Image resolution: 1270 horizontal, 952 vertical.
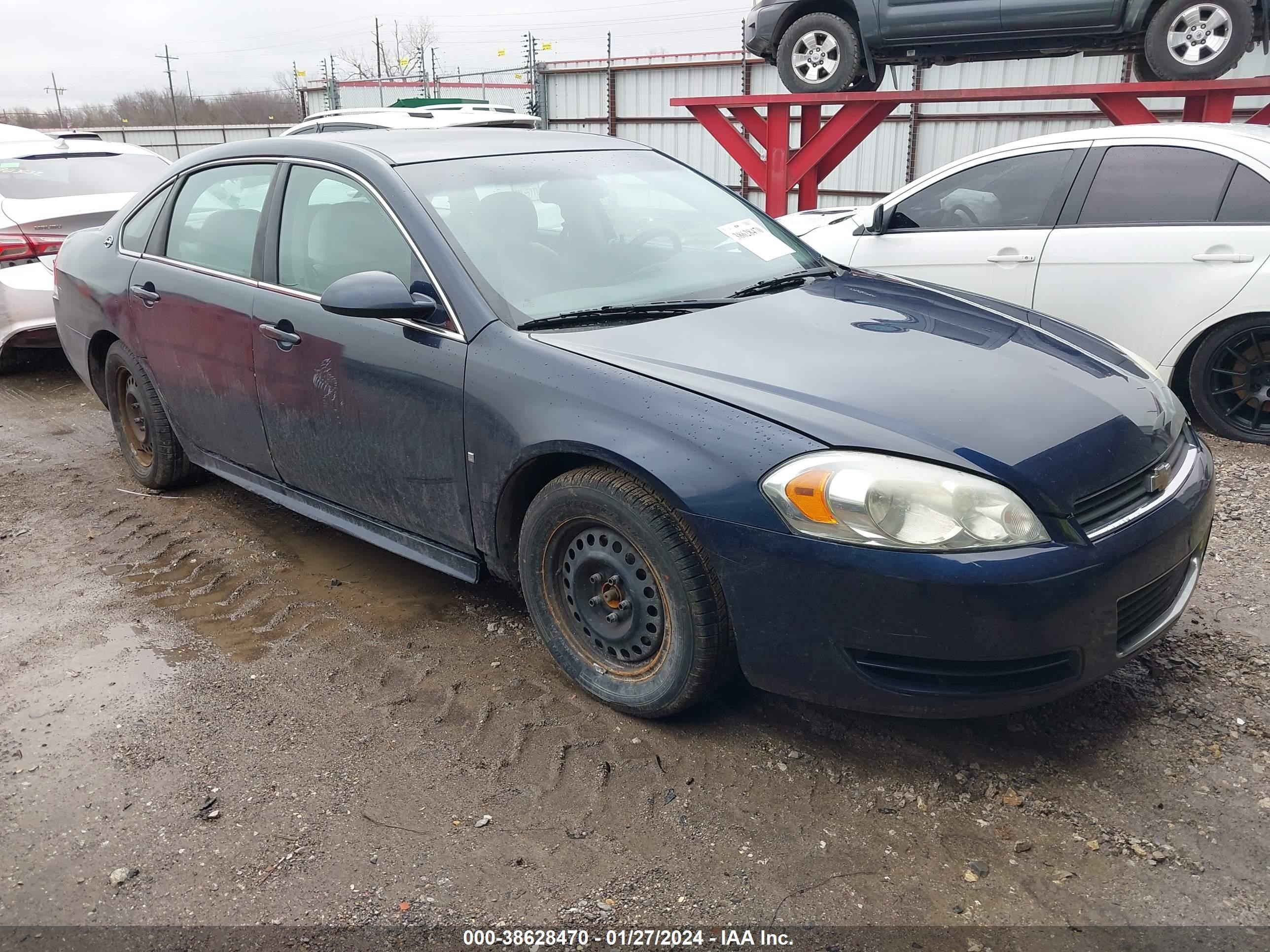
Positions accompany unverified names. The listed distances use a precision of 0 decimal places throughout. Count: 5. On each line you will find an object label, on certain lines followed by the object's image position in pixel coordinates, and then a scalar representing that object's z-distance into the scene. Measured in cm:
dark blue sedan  228
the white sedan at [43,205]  661
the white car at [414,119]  985
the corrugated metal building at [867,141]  1602
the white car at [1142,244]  482
